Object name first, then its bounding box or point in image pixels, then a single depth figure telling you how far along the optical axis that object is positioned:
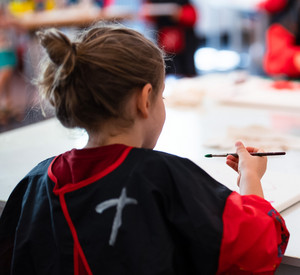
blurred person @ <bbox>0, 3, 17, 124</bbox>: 4.23
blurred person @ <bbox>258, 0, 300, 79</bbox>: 2.41
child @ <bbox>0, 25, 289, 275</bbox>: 0.72
